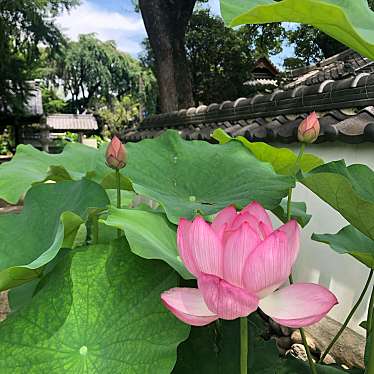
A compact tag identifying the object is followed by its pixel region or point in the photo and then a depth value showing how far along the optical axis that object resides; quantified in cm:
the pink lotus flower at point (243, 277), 29
